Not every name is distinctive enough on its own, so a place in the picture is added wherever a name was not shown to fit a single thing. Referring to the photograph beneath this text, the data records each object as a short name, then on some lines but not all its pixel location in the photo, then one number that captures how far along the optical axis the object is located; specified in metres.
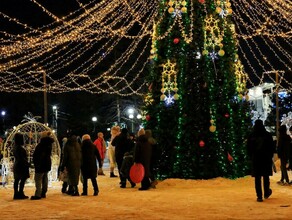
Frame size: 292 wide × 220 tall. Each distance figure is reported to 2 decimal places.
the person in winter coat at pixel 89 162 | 12.52
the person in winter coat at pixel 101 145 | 19.25
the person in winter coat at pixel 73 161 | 12.62
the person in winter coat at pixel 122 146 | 15.34
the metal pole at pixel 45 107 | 23.78
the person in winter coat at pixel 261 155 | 10.70
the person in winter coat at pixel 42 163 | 12.28
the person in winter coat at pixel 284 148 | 13.76
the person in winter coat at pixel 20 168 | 12.25
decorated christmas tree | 14.40
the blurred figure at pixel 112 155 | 18.44
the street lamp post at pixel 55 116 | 44.44
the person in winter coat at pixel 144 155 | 13.36
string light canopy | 14.50
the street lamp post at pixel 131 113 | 38.75
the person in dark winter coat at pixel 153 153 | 13.85
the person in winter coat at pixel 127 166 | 14.09
